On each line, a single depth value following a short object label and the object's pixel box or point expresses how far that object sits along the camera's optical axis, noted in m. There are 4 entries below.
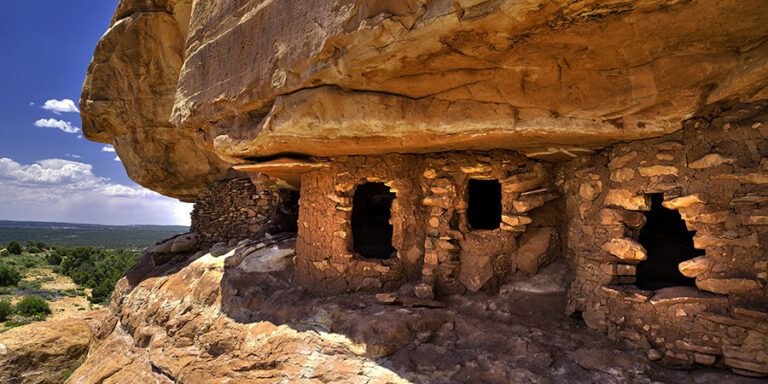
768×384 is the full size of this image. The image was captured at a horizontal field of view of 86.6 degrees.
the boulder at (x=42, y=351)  6.67
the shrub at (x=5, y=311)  13.19
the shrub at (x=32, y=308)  13.50
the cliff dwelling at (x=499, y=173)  2.99
